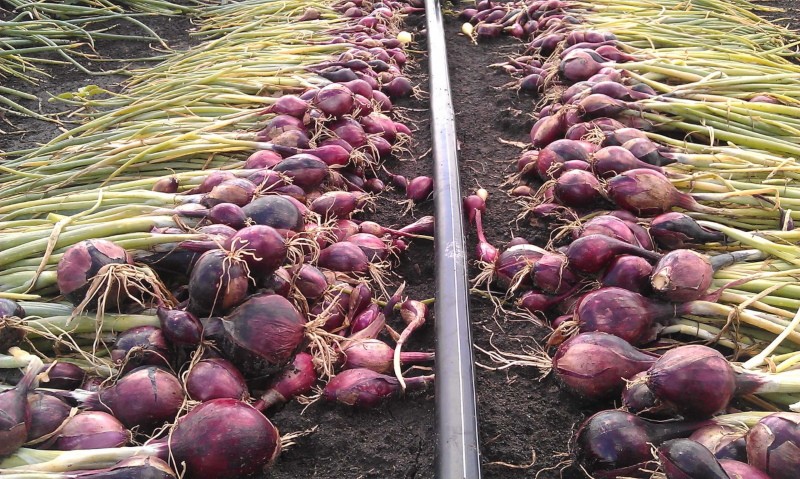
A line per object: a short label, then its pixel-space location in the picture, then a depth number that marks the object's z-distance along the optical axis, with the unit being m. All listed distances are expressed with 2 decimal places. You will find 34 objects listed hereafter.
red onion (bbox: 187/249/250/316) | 0.74
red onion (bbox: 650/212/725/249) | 0.90
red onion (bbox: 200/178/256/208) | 0.92
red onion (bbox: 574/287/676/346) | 0.78
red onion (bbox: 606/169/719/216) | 0.95
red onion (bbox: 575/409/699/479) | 0.66
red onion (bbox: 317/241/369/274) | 0.94
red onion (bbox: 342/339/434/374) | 0.82
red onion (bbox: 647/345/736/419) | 0.66
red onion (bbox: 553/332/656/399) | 0.73
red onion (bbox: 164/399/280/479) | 0.65
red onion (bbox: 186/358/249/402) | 0.72
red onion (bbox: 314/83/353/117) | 1.19
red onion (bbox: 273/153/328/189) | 1.02
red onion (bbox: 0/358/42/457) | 0.63
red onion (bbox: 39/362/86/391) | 0.72
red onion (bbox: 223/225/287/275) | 0.78
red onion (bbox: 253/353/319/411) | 0.77
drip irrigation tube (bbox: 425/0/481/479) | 0.70
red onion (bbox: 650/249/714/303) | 0.79
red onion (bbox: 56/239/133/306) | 0.76
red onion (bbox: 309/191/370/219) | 1.02
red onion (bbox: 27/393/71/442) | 0.66
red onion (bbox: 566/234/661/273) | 0.85
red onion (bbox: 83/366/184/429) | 0.69
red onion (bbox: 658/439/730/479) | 0.59
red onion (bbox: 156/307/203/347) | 0.73
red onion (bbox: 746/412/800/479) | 0.59
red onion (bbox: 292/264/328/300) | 0.85
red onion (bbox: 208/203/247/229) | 0.87
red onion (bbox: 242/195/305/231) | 0.88
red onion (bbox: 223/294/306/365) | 0.74
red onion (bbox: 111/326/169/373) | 0.73
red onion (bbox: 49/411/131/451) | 0.66
